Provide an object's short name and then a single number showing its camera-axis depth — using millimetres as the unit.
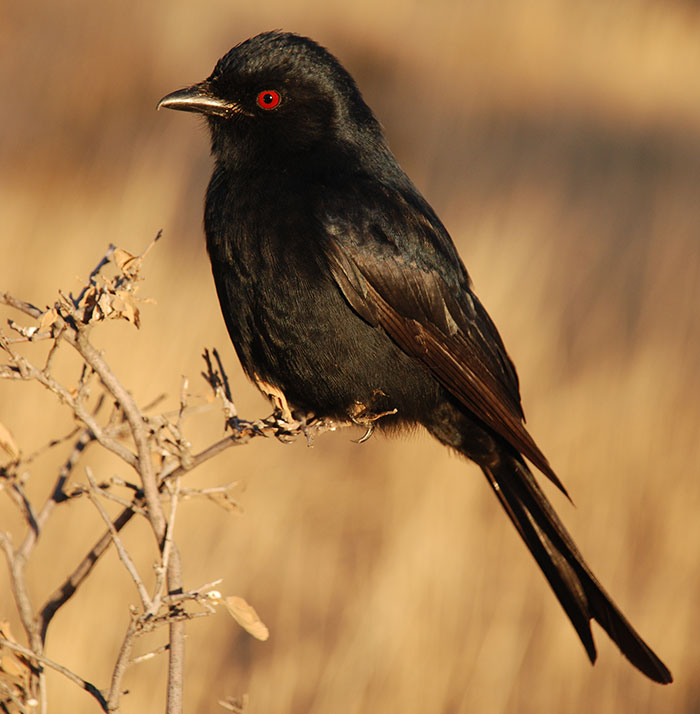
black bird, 4642
